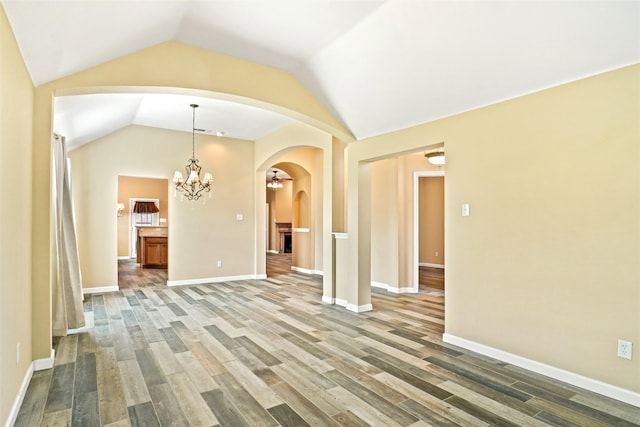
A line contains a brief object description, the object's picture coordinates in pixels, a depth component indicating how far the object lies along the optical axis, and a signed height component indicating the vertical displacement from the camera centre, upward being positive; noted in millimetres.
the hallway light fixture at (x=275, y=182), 12914 +1392
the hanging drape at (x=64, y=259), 3902 -463
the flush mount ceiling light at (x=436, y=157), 5867 +1057
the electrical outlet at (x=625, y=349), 2480 -979
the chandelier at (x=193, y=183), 6473 +724
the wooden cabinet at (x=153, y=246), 9492 -747
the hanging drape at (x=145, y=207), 12180 +445
